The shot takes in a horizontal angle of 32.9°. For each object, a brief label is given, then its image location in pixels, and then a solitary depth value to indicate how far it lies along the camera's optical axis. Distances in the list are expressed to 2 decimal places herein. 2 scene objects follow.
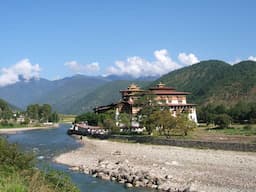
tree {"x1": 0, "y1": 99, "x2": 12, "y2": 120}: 149.12
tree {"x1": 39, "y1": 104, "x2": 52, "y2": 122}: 160.62
